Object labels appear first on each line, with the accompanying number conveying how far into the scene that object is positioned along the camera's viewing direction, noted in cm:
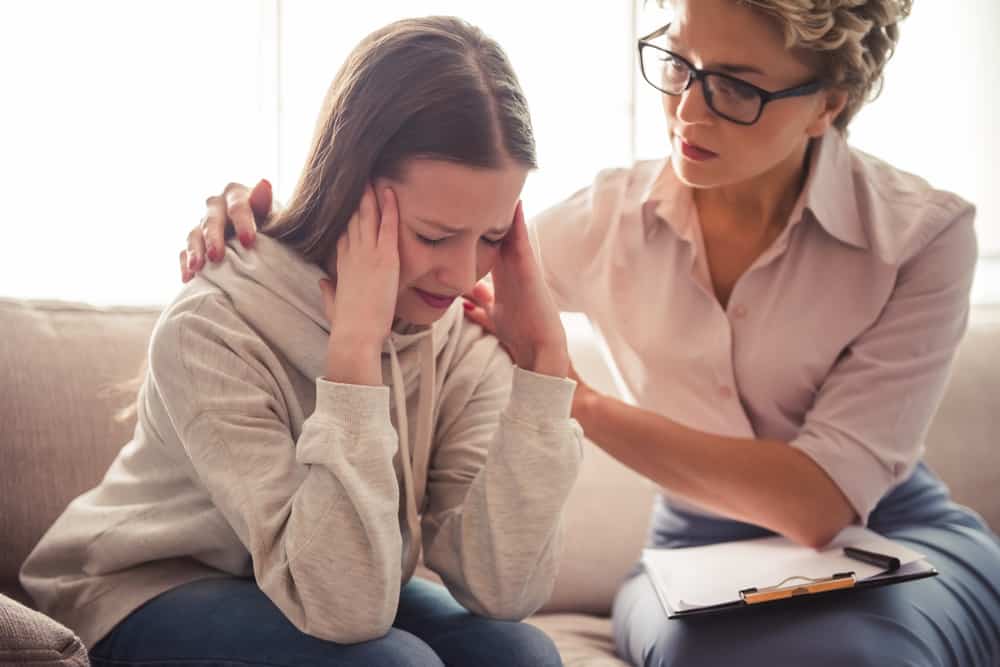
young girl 116
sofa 163
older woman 147
